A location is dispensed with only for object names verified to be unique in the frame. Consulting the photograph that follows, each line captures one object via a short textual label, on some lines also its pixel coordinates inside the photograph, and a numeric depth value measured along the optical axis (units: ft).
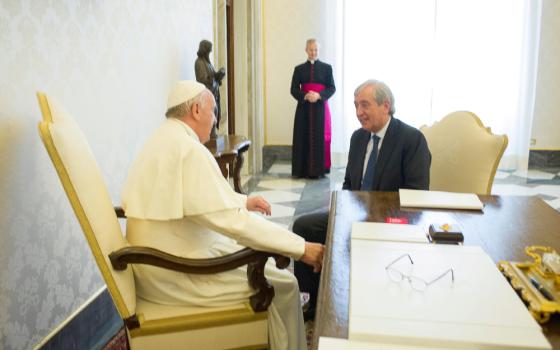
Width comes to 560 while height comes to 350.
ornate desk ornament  3.62
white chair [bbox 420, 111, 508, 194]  8.87
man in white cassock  5.98
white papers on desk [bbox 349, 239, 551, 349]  3.30
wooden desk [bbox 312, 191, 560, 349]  3.78
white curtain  23.16
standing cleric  21.43
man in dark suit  8.43
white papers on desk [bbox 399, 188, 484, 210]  6.79
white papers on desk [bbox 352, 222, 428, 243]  5.31
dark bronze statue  13.07
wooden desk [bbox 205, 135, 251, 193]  11.80
